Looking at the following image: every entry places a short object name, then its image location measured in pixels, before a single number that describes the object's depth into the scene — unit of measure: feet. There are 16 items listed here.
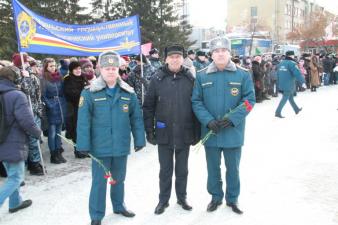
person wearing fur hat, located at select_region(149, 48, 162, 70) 33.96
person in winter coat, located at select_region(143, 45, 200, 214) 15.23
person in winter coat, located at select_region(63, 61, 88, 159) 23.80
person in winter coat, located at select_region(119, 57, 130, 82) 29.19
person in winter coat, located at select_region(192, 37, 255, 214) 14.93
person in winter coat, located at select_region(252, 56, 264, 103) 47.91
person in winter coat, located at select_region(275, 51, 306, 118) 37.46
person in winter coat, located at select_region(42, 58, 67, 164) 23.18
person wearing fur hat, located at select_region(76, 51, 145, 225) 14.19
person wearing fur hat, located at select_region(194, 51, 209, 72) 42.32
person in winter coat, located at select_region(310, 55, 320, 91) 62.49
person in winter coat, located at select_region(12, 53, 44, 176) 20.82
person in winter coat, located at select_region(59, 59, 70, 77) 28.19
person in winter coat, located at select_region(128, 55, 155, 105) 29.58
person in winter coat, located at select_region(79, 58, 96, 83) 25.31
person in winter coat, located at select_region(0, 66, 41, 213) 15.17
